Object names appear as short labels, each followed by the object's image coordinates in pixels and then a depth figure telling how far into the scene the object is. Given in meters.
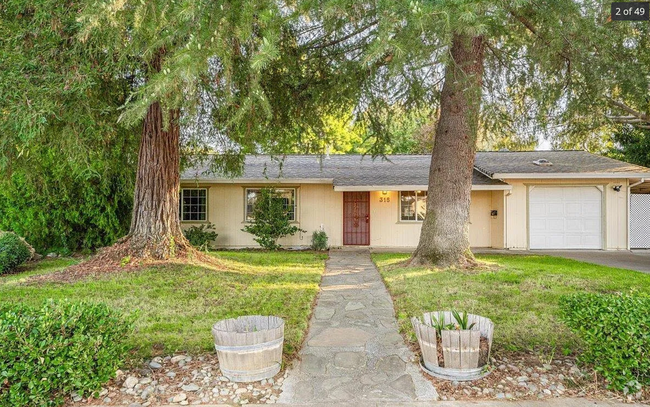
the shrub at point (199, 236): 11.74
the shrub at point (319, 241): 12.15
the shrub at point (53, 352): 2.45
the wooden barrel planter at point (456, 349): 2.89
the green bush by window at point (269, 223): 11.74
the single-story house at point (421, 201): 11.65
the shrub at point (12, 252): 8.00
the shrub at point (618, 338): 2.68
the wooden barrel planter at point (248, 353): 2.90
